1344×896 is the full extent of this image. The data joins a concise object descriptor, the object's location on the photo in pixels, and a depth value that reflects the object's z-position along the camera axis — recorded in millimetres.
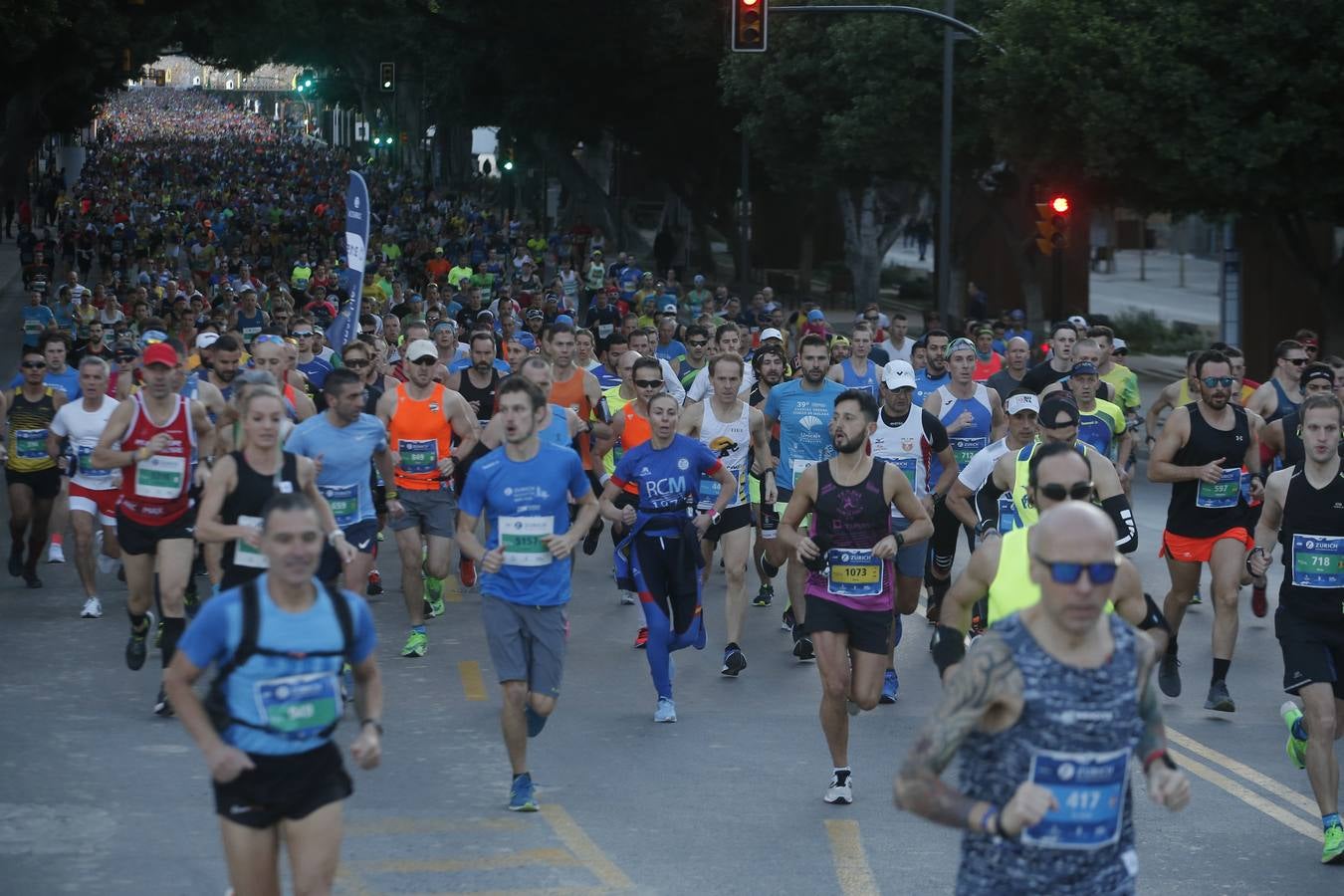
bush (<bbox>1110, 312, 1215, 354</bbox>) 40812
